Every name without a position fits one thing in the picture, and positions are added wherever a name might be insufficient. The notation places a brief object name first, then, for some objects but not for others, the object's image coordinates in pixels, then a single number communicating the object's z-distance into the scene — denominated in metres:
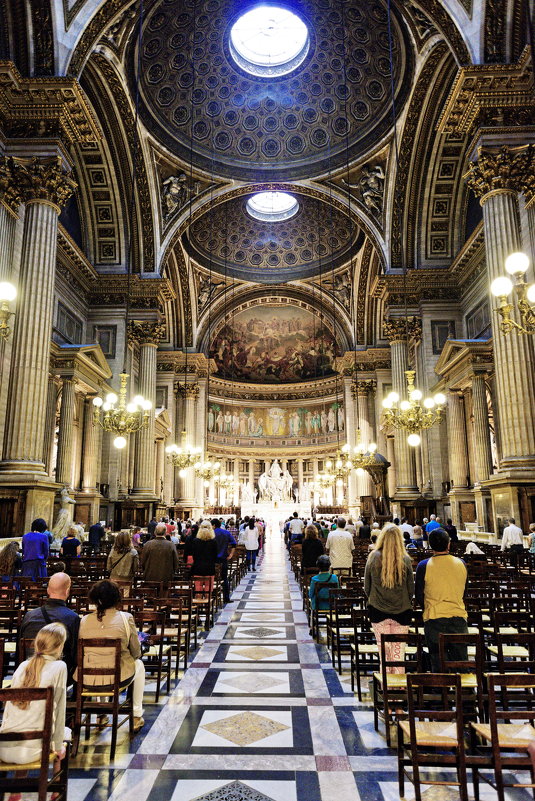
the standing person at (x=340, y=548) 10.00
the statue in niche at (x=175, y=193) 25.34
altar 41.31
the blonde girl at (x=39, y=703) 3.03
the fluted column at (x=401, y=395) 23.05
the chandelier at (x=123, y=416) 13.79
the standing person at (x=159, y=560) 8.30
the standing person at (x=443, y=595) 4.82
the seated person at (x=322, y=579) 8.16
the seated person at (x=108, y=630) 4.46
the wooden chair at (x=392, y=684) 4.25
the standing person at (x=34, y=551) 9.41
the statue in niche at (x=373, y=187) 25.48
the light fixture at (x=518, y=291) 7.41
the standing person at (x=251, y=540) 18.33
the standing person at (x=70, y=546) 11.12
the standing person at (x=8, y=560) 8.57
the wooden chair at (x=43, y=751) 2.80
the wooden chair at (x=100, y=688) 4.14
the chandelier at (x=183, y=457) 24.47
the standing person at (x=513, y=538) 11.25
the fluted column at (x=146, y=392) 22.84
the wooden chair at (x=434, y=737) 3.13
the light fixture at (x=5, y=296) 7.66
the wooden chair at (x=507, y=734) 2.93
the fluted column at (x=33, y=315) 12.39
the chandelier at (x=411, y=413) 14.56
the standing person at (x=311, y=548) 10.28
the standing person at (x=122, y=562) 7.50
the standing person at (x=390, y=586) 5.28
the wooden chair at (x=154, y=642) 5.35
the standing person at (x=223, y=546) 10.96
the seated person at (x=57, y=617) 4.30
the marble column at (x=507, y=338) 12.35
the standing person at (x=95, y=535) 15.45
